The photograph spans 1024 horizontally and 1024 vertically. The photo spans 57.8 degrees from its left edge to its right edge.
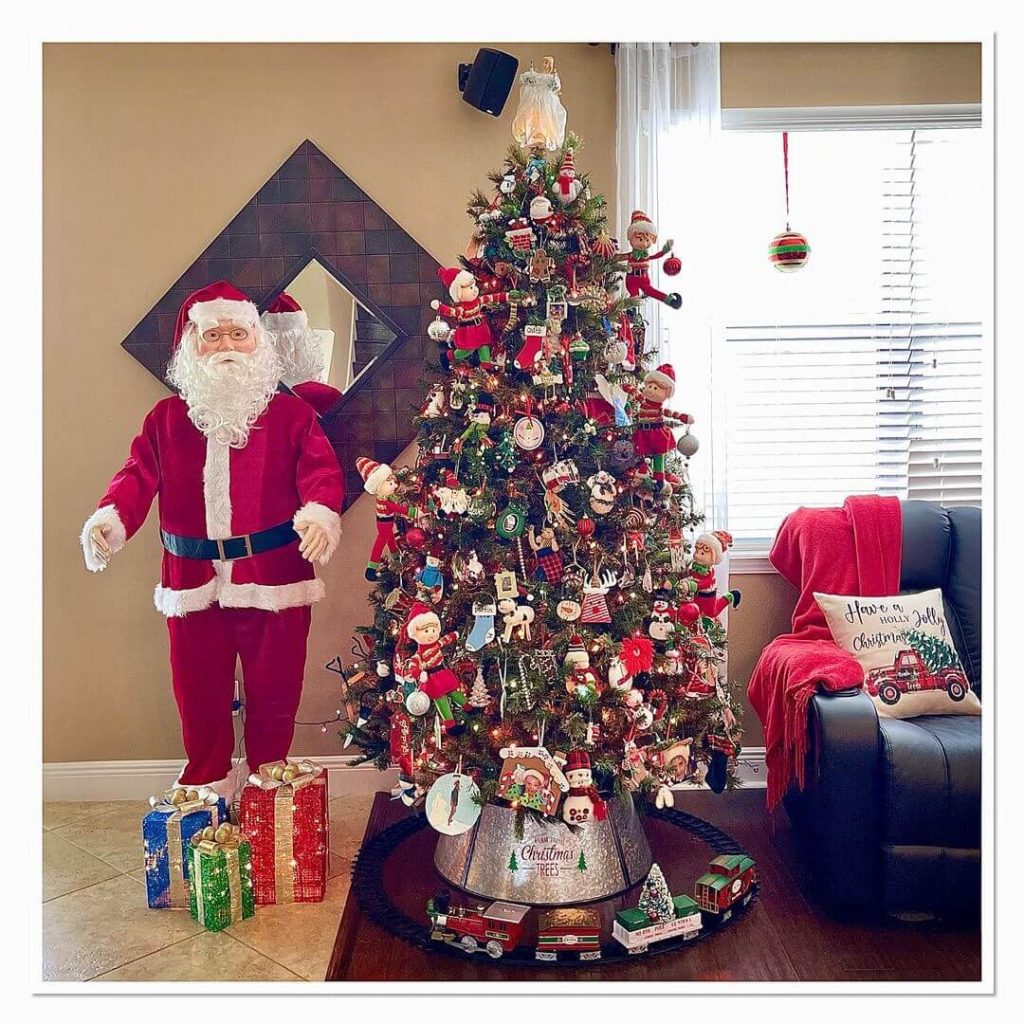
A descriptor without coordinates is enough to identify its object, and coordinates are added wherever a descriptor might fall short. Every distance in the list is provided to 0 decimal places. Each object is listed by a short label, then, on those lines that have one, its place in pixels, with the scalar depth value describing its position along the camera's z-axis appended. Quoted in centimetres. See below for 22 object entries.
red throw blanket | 276
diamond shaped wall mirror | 311
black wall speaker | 295
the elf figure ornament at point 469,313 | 236
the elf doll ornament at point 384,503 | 247
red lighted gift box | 251
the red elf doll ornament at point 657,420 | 244
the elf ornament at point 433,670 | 227
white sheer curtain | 304
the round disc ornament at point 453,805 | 226
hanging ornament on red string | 307
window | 325
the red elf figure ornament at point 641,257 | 250
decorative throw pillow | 264
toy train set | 217
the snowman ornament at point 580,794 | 221
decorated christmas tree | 228
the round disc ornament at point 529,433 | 231
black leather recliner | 228
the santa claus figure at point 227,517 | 268
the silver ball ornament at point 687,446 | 251
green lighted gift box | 236
